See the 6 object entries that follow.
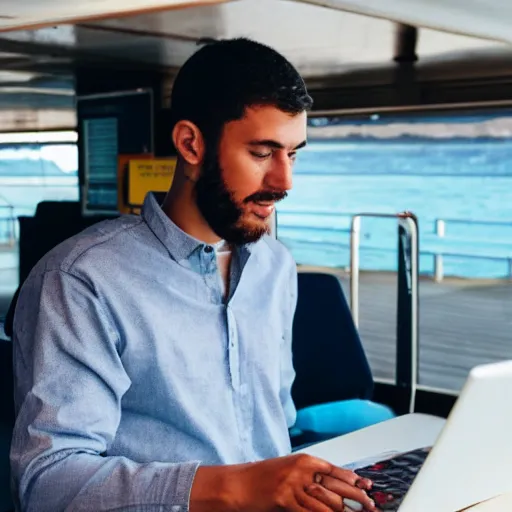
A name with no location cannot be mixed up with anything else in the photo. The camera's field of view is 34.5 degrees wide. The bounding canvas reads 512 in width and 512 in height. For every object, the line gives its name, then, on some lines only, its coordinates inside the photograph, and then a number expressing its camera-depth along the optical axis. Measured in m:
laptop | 1.13
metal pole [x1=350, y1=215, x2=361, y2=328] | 5.55
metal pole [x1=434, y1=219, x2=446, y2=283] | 12.94
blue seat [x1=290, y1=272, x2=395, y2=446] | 3.31
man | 1.29
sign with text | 5.20
